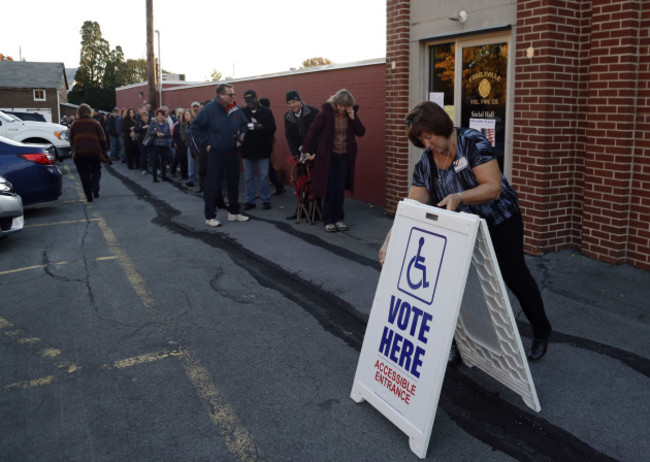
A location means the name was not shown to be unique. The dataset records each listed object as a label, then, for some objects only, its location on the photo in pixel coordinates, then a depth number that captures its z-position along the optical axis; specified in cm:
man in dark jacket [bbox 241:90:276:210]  1061
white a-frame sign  317
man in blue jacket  920
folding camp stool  925
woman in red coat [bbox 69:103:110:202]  1195
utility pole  2456
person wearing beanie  999
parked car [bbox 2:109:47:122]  2355
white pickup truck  2008
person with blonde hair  847
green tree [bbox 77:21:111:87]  8156
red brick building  620
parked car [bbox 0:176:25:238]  803
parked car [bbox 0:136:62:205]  1016
